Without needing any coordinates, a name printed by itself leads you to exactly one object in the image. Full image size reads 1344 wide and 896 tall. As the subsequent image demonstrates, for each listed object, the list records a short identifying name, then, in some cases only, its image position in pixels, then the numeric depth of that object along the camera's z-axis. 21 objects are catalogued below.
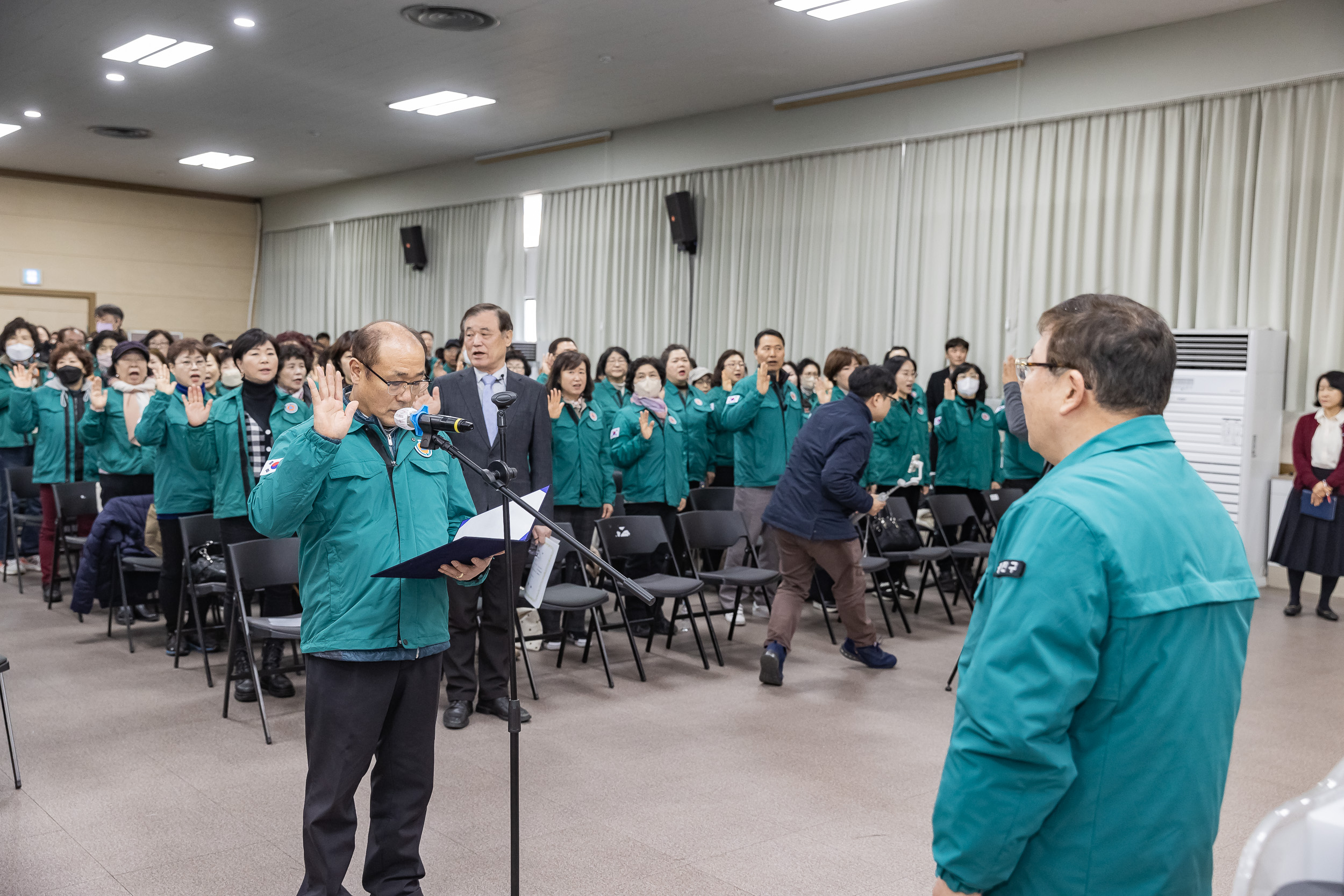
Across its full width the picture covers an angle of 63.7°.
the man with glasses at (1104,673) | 1.37
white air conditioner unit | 7.78
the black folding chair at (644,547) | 5.38
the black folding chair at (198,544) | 4.98
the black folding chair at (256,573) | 4.36
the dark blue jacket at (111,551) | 5.91
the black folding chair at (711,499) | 7.11
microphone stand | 2.30
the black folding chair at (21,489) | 7.28
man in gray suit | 4.39
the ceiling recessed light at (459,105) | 11.02
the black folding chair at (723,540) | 5.70
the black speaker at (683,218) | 11.59
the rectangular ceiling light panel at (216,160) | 14.36
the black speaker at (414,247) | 14.79
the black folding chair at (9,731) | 3.64
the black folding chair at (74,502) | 6.46
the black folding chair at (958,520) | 6.79
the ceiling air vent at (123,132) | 12.78
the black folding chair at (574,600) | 4.92
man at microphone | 2.50
